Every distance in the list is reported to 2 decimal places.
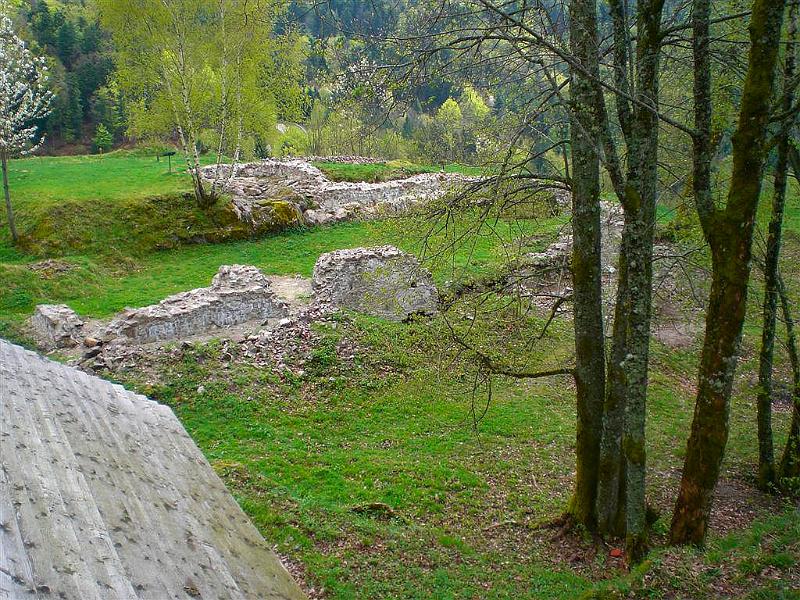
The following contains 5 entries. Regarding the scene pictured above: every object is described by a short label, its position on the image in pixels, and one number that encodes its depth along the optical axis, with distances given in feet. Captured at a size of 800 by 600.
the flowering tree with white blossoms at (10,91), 66.85
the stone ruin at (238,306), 46.88
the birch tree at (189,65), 68.59
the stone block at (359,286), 55.26
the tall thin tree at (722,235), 17.17
